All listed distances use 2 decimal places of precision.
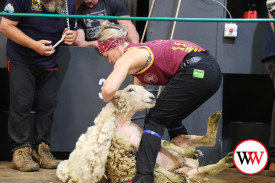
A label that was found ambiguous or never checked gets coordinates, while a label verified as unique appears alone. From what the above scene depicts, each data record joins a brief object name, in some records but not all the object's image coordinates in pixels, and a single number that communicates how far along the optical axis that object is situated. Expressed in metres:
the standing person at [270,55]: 4.98
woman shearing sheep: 3.64
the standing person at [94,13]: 5.89
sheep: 3.71
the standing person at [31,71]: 4.87
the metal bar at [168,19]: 3.31
